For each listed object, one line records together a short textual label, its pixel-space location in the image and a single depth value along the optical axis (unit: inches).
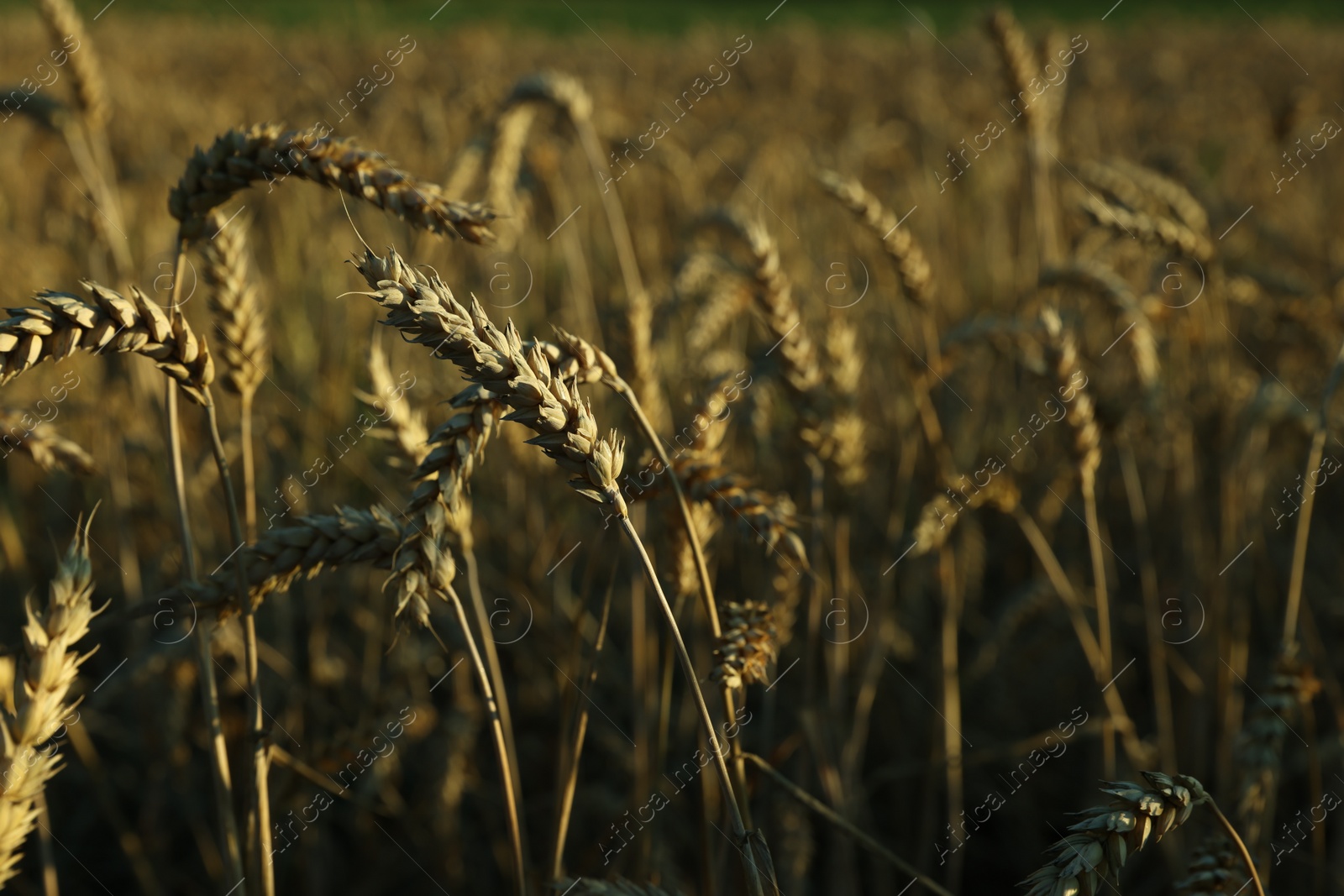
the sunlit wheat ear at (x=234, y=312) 44.7
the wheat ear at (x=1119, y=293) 51.5
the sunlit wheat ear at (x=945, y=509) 48.9
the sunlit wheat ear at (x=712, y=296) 55.1
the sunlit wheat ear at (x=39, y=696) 40.3
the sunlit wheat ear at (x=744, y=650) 42.0
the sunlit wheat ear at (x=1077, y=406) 48.0
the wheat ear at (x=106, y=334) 40.1
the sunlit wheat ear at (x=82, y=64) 53.1
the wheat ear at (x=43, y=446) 44.6
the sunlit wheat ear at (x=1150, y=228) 50.4
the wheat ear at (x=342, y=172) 41.9
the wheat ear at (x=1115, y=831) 40.8
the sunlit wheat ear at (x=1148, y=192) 56.9
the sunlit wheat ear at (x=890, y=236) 50.7
